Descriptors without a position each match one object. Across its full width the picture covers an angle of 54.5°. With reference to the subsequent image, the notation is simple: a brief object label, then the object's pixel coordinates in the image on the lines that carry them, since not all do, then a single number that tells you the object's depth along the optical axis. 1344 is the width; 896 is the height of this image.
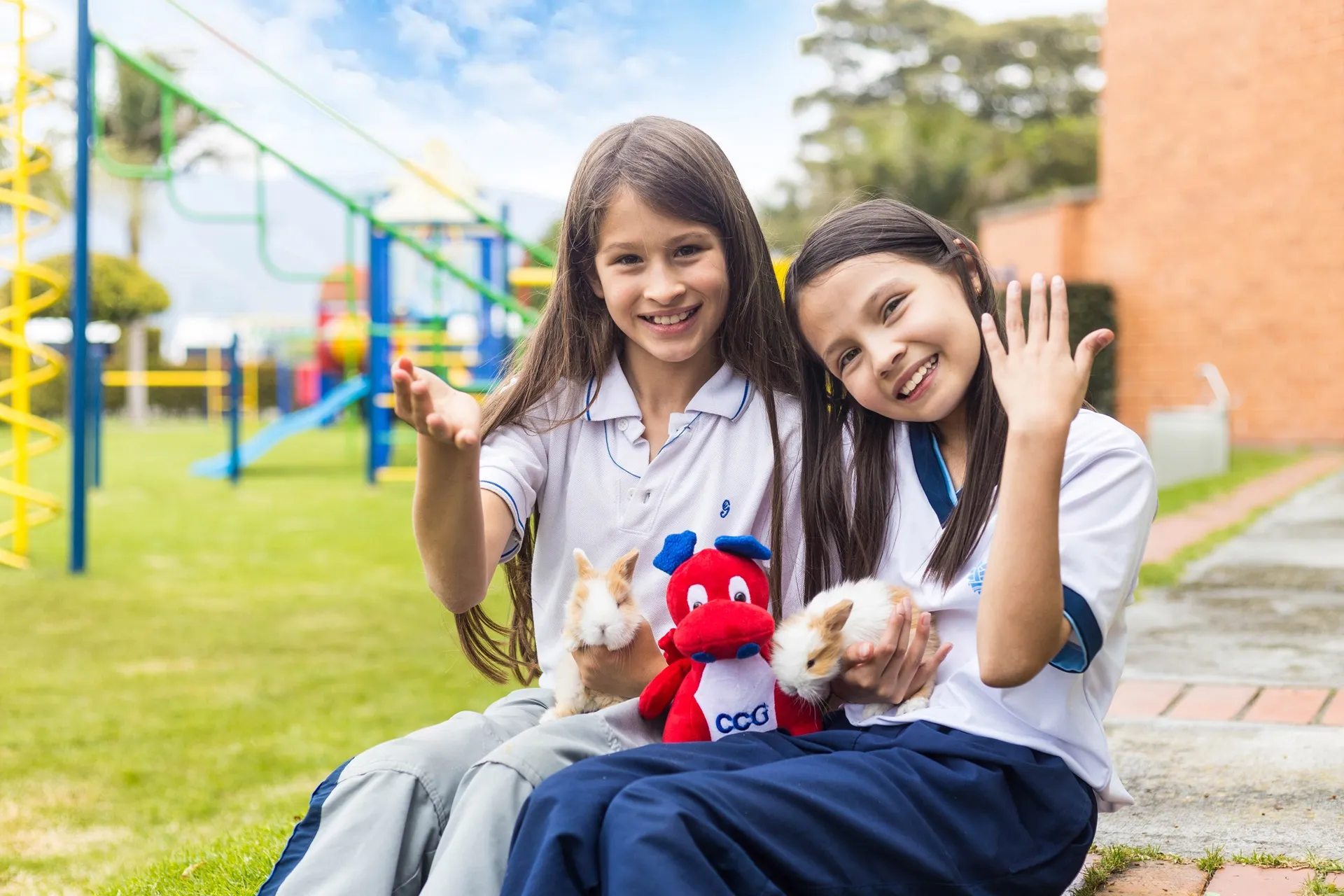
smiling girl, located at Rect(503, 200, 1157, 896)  1.24
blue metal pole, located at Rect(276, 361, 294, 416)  21.77
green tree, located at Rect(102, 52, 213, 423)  30.06
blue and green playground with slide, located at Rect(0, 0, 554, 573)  5.62
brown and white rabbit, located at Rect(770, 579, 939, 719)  1.42
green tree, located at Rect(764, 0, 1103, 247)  23.50
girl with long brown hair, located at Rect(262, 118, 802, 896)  1.54
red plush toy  1.43
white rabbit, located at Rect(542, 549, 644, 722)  1.51
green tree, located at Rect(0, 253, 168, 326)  20.64
